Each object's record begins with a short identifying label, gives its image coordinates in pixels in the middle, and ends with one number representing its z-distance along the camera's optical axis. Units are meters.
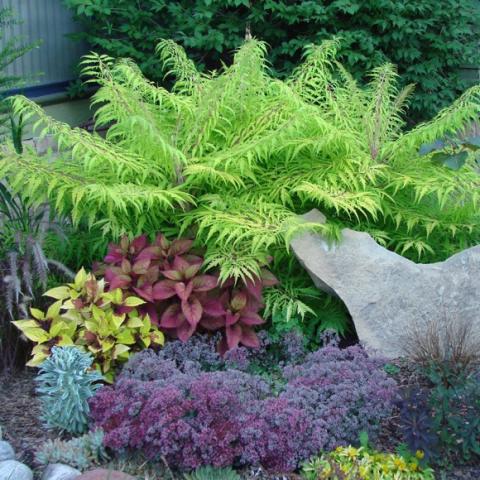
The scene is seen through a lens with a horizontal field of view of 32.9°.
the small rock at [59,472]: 3.37
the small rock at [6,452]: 3.51
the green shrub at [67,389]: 3.75
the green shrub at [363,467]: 3.47
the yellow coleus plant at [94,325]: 4.15
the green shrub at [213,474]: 3.43
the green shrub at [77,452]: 3.53
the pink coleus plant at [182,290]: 4.39
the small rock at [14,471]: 3.31
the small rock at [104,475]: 3.22
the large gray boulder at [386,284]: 4.66
